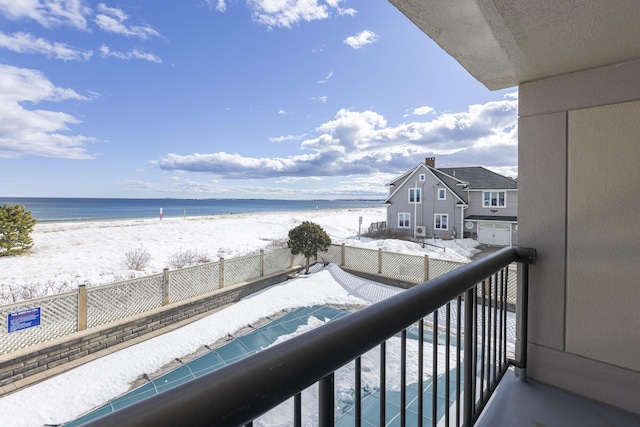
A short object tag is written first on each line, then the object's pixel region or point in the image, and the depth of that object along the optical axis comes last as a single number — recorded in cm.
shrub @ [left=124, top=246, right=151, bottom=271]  892
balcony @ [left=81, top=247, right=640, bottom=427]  35
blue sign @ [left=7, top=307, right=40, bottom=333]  454
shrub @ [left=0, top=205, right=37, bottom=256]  962
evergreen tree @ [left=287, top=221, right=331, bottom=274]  895
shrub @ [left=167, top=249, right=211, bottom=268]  949
